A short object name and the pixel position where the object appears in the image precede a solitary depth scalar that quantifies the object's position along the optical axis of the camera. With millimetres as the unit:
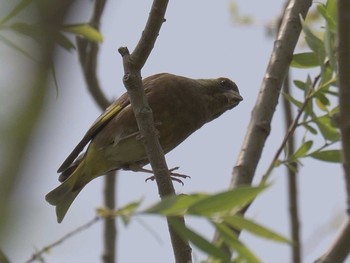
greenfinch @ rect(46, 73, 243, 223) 9133
